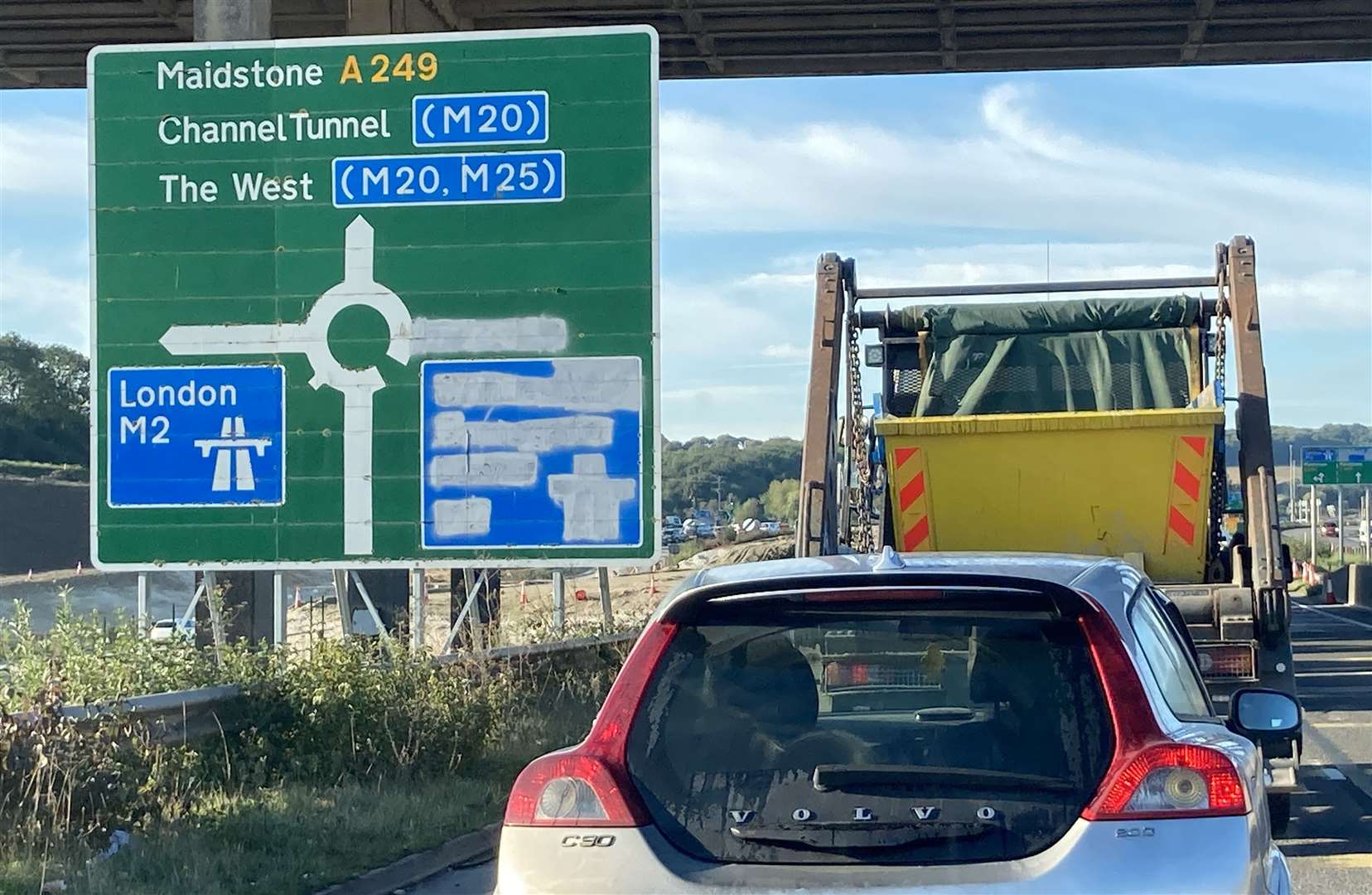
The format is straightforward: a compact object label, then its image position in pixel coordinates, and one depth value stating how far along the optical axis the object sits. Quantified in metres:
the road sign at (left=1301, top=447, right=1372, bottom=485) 82.06
